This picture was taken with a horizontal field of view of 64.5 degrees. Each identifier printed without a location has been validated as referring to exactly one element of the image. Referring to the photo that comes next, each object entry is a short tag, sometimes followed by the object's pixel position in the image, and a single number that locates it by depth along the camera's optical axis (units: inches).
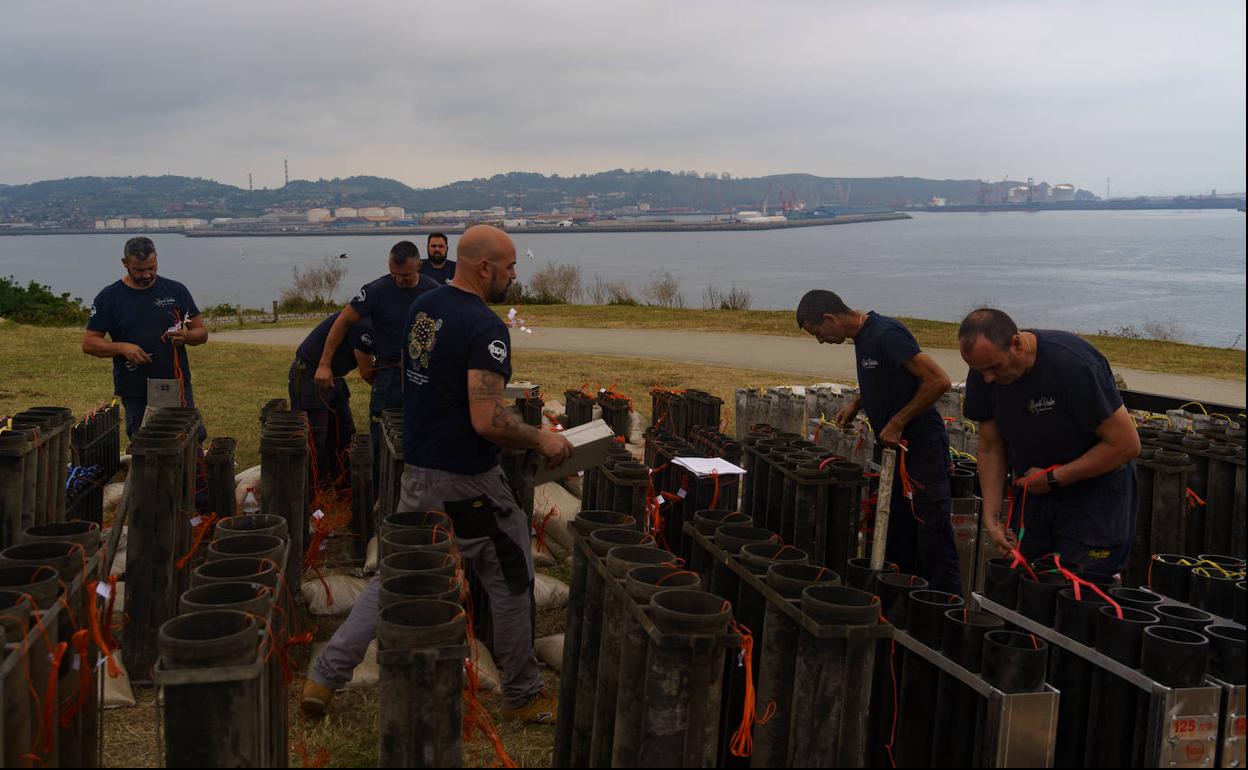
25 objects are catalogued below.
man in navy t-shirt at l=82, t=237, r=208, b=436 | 293.1
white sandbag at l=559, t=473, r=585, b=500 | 333.1
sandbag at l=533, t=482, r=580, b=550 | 295.0
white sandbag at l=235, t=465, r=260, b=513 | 296.1
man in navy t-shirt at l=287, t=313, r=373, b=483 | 331.6
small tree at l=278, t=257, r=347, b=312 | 1298.0
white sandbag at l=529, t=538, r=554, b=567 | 276.1
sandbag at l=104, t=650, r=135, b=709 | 183.6
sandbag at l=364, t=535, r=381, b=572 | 251.3
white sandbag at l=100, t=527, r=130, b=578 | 237.9
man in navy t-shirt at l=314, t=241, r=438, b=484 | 314.2
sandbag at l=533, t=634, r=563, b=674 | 215.9
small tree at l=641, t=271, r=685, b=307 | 1310.3
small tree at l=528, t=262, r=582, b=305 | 1314.8
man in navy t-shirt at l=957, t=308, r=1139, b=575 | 191.3
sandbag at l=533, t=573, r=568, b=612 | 243.6
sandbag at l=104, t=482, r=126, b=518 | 311.5
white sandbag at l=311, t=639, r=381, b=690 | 192.4
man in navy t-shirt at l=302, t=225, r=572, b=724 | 172.1
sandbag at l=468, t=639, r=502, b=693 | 198.8
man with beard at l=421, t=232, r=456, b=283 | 384.5
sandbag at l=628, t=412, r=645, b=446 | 418.4
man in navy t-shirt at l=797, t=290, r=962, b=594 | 224.4
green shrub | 964.0
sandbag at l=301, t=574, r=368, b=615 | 232.5
